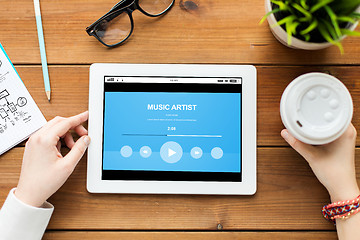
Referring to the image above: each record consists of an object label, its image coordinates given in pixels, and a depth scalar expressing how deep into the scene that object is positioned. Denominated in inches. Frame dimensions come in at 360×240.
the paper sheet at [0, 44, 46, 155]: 25.8
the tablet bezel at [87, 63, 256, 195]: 25.3
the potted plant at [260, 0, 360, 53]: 19.7
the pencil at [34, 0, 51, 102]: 26.0
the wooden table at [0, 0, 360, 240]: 25.7
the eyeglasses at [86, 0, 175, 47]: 25.8
